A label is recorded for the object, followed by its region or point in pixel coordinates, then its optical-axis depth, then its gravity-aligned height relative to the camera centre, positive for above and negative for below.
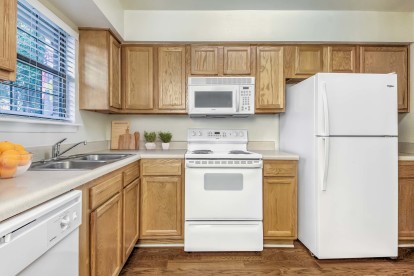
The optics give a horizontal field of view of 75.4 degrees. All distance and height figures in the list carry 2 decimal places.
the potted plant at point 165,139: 3.03 -0.03
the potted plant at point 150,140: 3.03 -0.04
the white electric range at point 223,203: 2.40 -0.59
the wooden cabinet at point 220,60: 2.85 +0.82
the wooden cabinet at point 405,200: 2.46 -0.58
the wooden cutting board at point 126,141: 3.02 -0.05
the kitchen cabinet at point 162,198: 2.48 -0.57
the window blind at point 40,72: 1.69 +0.48
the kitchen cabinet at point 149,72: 2.86 +0.69
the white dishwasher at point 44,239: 0.73 -0.33
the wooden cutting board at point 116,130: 3.04 +0.07
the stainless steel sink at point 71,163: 1.67 -0.18
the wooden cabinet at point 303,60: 2.86 +0.82
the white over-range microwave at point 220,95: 2.76 +0.43
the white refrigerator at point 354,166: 2.22 -0.24
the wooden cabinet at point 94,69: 2.50 +0.63
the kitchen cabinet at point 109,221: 1.36 -0.53
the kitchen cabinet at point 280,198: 2.50 -0.58
